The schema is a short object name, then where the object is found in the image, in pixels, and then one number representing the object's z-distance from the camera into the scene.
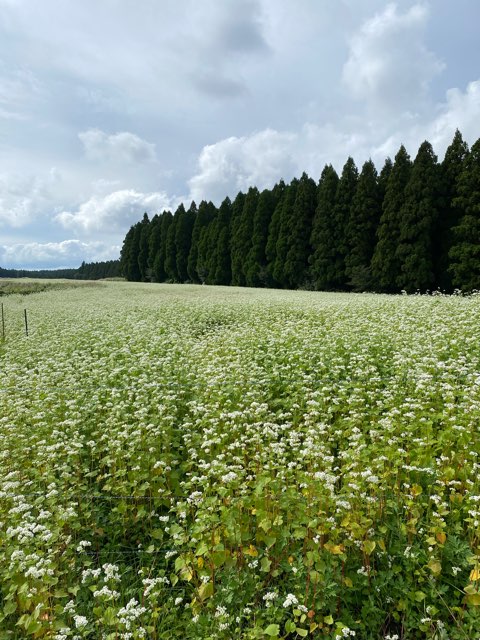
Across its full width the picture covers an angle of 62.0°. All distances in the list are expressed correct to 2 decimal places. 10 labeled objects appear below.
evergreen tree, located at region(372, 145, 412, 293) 32.78
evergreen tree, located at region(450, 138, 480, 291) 29.27
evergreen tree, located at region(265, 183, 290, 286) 44.28
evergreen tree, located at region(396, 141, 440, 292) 31.08
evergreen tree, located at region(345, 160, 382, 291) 35.94
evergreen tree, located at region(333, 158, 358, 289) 37.47
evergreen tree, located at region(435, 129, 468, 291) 31.66
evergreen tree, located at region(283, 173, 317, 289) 41.25
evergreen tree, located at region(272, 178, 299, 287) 42.69
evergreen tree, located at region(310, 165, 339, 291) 38.12
